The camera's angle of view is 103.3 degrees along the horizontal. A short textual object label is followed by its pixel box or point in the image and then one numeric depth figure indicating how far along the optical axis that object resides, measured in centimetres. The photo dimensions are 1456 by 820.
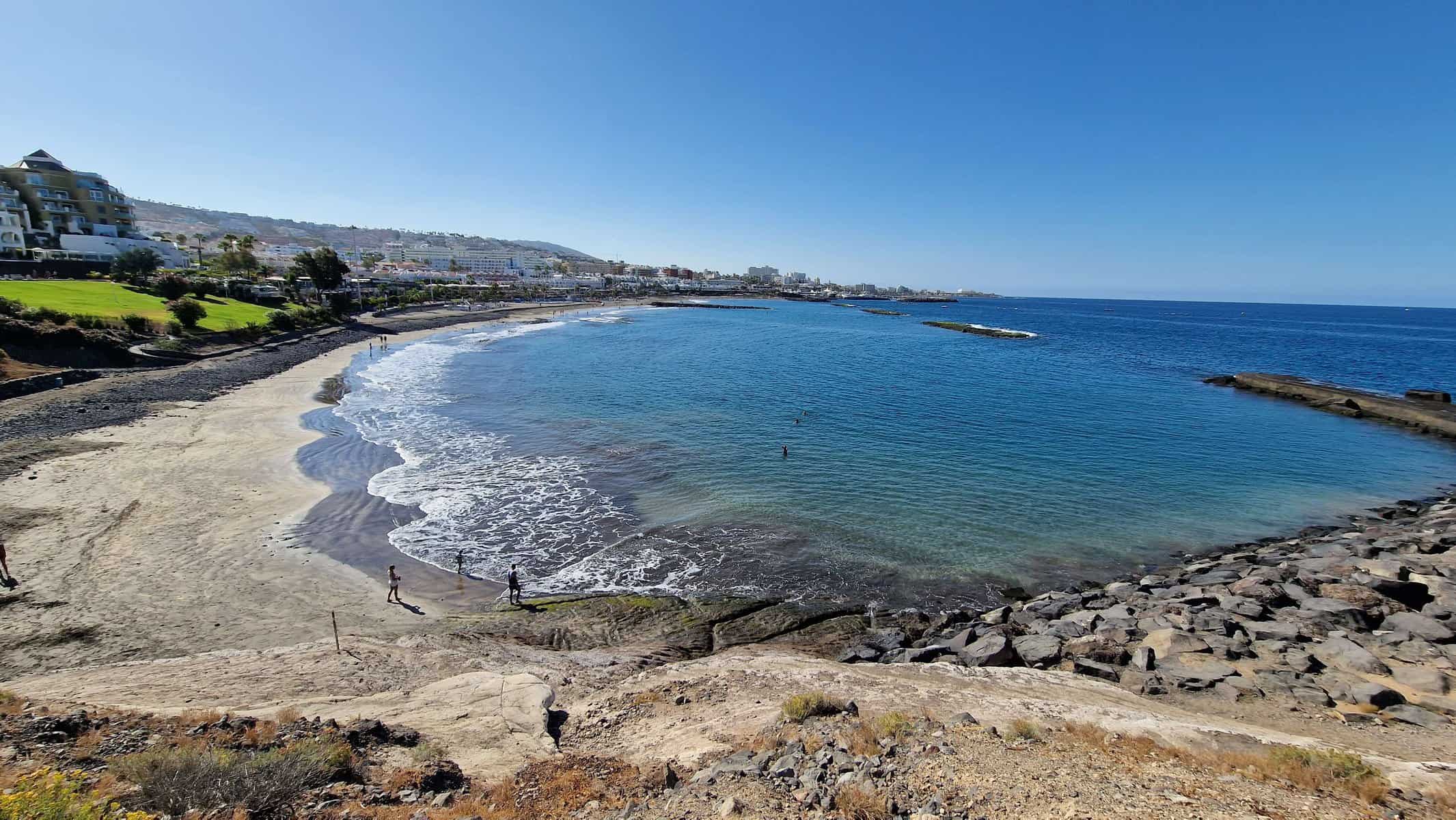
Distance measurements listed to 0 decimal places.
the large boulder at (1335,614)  1284
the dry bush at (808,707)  949
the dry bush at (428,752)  856
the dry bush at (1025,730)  858
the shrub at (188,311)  4597
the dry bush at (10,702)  856
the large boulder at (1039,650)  1223
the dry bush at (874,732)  831
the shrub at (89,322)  3844
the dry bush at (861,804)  682
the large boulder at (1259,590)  1430
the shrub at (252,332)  5181
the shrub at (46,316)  3612
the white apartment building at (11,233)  6378
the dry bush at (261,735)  828
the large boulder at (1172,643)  1204
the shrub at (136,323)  4133
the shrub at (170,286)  5638
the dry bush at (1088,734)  844
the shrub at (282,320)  5797
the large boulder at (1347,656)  1098
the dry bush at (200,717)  887
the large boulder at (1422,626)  1187
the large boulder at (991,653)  1230
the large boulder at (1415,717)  916
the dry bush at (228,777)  660
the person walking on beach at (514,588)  1551
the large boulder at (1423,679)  1027
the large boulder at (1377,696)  976
